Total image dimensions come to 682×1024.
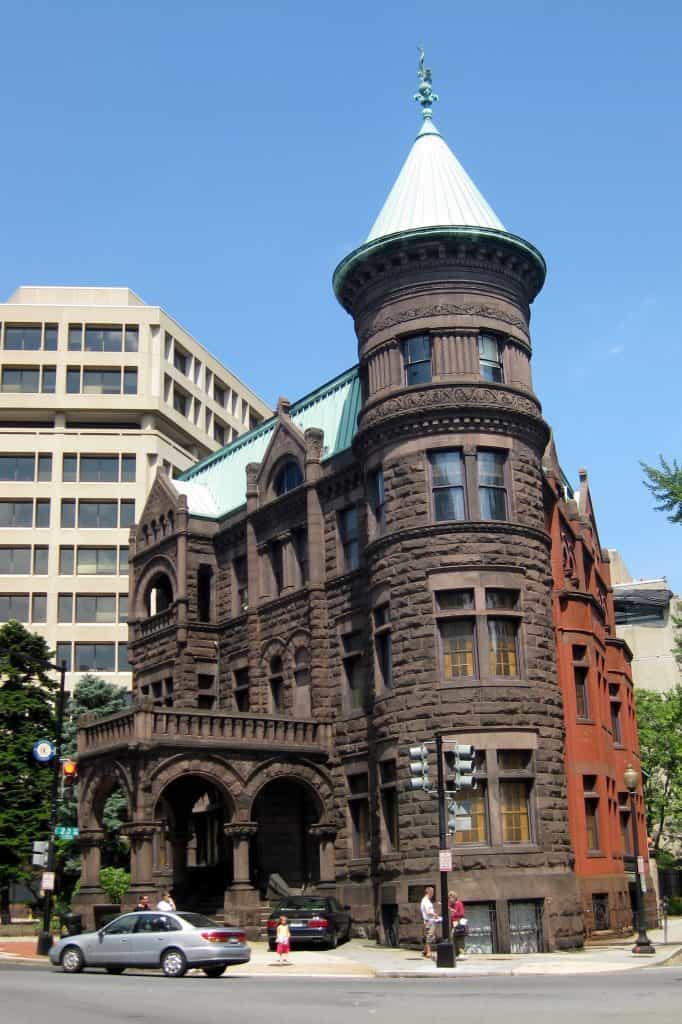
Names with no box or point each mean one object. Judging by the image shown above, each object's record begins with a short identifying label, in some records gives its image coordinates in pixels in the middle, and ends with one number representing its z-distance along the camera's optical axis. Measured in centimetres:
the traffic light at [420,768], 2606
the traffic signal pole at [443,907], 2497
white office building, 8288
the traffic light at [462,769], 2606
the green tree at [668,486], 3559
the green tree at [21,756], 5038
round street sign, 3541
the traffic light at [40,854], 3356
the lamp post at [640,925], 2838
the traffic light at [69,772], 3343
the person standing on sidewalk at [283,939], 2661
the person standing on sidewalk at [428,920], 2835
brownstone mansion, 3192
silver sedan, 2416
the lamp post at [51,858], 3284
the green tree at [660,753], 6031
